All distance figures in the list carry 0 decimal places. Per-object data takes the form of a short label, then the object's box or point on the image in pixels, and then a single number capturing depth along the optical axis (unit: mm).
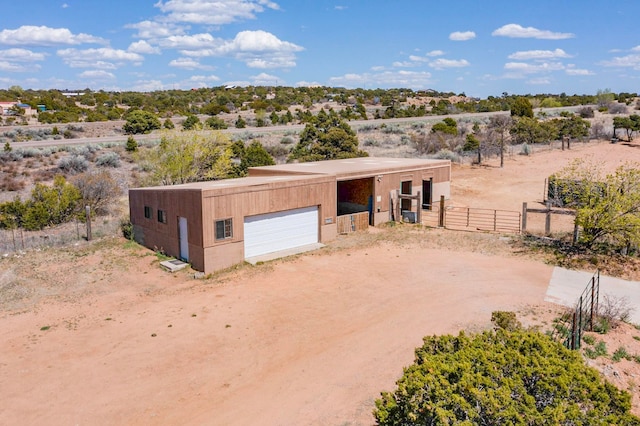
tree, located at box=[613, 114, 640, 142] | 51156
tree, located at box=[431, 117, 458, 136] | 51219
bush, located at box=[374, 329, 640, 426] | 6469
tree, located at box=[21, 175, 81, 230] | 24484
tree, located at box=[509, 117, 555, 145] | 51656
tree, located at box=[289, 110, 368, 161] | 36281
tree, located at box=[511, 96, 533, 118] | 65312
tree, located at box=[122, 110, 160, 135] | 57969
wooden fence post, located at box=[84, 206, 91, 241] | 22484
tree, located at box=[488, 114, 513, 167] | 44781
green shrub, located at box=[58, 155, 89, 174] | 35462
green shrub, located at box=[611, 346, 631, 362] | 11273
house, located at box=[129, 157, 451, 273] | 18328
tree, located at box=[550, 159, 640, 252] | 17797
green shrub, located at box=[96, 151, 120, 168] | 37688
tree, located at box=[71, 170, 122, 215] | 27267
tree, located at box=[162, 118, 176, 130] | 55838
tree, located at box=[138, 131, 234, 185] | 29344
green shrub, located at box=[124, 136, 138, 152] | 42188
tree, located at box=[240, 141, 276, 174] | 33062
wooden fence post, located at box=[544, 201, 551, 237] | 22022
